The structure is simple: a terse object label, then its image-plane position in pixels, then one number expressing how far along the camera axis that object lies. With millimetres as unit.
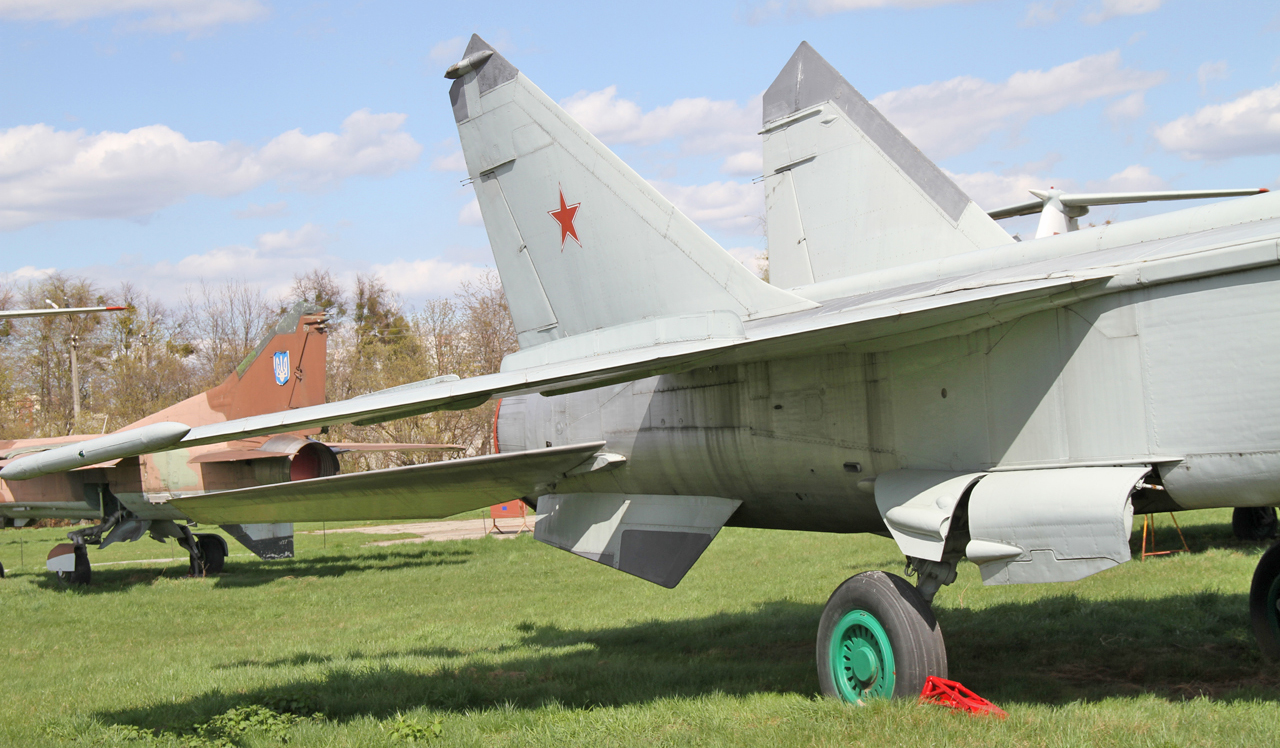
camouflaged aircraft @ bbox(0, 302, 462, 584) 17656
